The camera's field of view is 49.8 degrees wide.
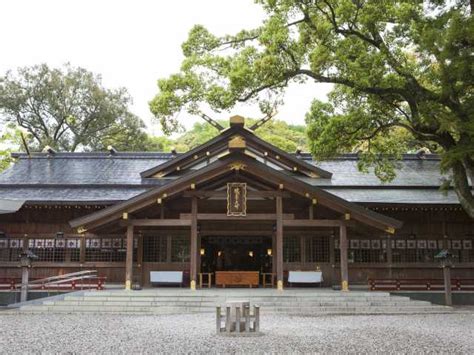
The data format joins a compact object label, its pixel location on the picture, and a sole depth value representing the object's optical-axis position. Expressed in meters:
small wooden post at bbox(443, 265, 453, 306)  16.97
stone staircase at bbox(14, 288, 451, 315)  15.12
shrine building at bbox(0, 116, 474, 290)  17.25
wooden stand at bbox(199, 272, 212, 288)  19.12
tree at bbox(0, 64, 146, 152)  39.31
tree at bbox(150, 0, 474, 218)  13.93
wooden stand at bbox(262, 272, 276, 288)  20.09
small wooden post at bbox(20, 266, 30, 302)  16.88
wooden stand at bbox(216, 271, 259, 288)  19.27
